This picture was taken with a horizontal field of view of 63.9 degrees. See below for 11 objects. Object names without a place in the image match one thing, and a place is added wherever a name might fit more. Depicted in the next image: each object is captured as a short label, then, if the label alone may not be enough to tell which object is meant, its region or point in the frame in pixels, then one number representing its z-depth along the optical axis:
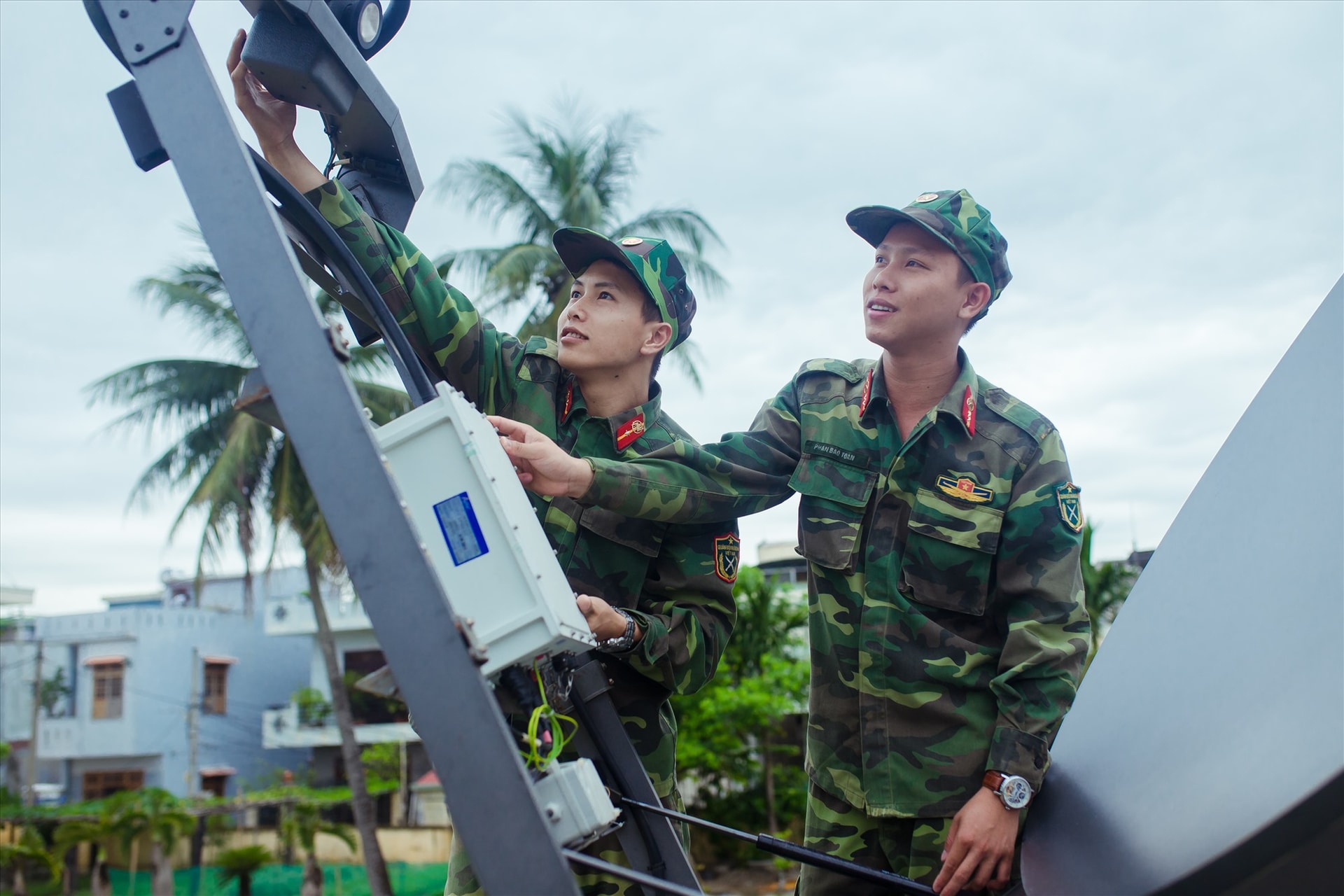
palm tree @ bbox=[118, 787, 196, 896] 17.80
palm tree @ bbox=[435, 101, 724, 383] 14.12
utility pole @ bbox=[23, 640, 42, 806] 25.31
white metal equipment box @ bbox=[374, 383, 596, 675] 1.59
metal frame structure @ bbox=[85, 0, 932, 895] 1.25
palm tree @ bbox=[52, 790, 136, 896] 18.12
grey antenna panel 1.31
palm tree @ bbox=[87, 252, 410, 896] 15.63
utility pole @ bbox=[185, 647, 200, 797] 28.41
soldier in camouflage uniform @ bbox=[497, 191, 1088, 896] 2.22
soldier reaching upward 2.43
